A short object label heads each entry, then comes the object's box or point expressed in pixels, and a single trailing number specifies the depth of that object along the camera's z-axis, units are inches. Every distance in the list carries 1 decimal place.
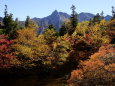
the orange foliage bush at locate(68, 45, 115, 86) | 970.1
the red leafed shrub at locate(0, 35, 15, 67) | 1675.7
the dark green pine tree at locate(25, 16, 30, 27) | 2982.3
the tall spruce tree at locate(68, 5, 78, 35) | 2461.6
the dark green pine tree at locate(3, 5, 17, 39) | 2398.5
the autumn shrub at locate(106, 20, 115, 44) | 2265.0
